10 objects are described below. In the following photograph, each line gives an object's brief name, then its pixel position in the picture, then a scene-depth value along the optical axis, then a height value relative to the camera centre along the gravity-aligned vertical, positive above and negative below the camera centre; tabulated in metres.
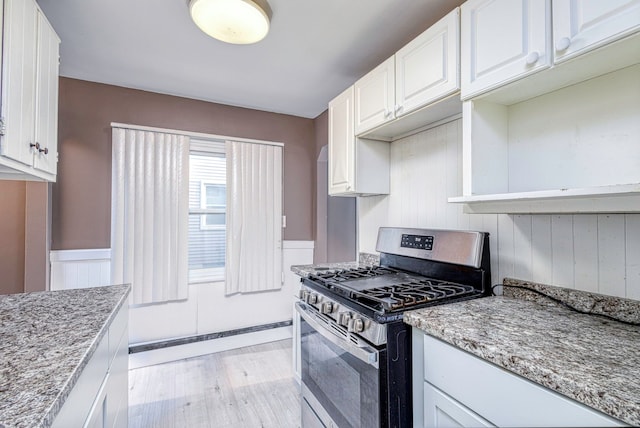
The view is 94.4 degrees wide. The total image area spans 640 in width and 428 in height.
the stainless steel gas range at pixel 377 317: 1.13 -0.44
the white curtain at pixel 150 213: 2.50 +0.03
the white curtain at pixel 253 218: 2.93 -0.01
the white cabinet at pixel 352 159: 2.09 +0.42
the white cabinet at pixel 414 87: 1.36 +0.70
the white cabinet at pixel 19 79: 1.10 +0.55
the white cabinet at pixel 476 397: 0.70 -0.51
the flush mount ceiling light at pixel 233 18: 1.43 +1.01
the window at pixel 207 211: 2.90 +0.06
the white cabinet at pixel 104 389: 0.75 -0.56
